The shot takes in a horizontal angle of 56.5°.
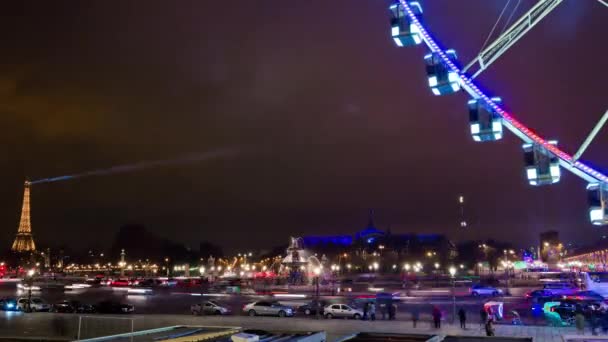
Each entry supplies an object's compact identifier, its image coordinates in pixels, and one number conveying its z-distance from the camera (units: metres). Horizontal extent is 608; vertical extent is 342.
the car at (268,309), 45.72
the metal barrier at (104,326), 28.59
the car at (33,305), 52.09
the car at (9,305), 53.78
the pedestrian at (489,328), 29.29
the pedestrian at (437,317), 33.41
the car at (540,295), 51.59
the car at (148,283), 97.68
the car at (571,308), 39.62
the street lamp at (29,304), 51.52
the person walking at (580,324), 29.73
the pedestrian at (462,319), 33.81
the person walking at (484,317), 32.50
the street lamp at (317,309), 44.14
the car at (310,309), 46.56
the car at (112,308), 49.75
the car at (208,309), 46.12
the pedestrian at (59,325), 35.19
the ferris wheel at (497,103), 17.45
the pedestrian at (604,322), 30.89
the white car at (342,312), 43.53
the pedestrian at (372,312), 40.25
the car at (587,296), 48.30
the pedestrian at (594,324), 30.07
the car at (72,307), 50.38
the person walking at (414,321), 33.94
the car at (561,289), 59.97
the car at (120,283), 99.93
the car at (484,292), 63.94
